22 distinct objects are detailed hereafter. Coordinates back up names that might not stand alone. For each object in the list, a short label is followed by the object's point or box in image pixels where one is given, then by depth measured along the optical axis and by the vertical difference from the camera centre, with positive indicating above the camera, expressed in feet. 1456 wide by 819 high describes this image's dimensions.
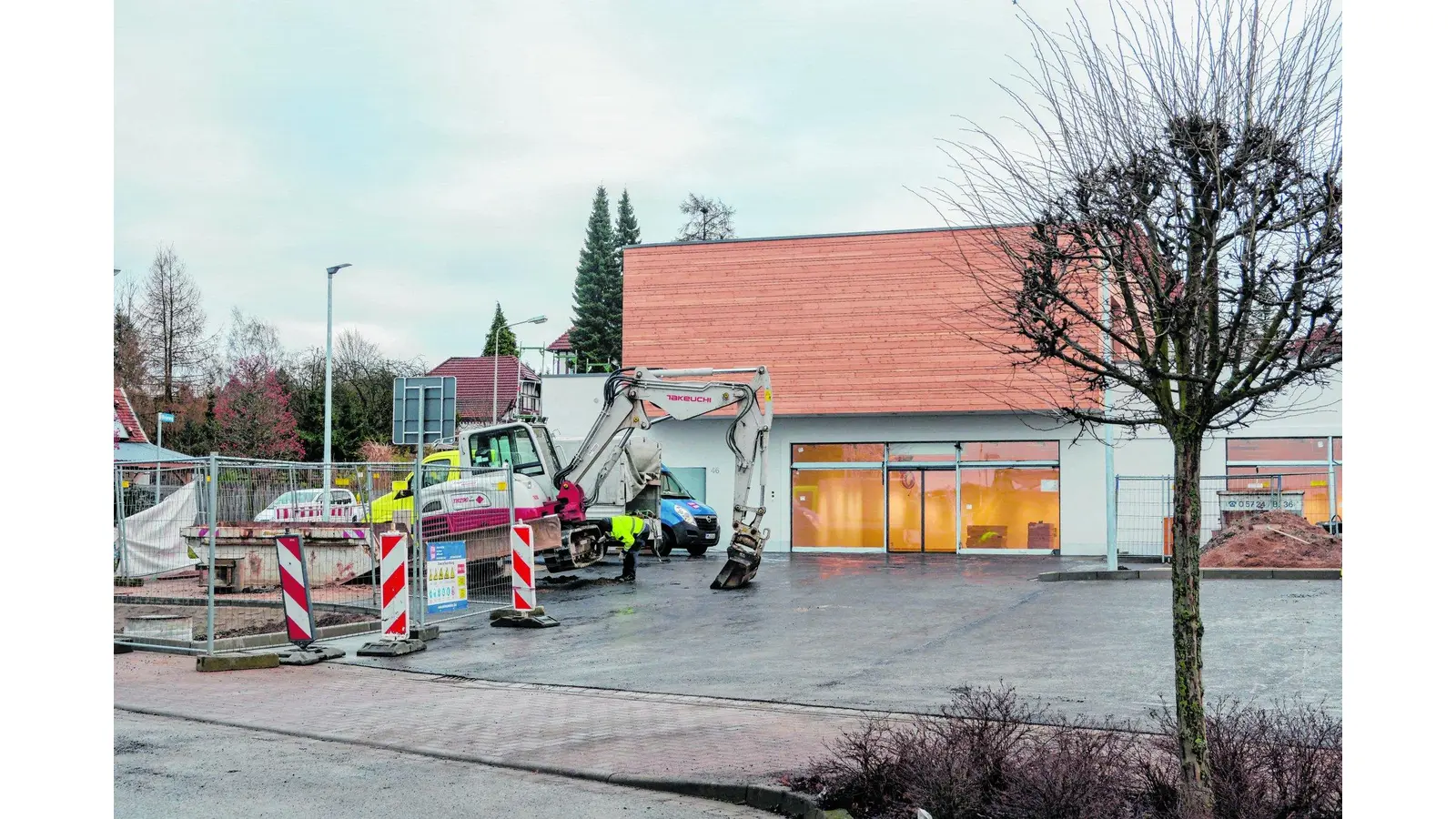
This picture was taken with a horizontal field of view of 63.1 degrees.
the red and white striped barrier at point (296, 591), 41.27 -5.66
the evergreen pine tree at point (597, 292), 280.31 +33.36
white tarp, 49.75 -4.83
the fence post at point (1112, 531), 71.15 -6.10
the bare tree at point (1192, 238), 16.05 +2.75
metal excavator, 67.46 -1.77
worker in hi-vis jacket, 70.38 -6.55
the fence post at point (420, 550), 47.37 -4.86
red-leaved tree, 162.09 +0.87
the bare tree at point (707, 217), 213.46 +38.54
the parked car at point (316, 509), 47.96 -3.26
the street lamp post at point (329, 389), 109.62 +3.94
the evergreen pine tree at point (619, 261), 279.49 +41.59
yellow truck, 48.91 -2.92
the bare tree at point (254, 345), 193.36 +14.15
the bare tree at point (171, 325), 153.99 +13.96
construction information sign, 48.42 -6.10
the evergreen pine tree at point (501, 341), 327.47 +25.00
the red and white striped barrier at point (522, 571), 49.65 -5.95
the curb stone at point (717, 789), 20.57 -6.71
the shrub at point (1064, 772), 17.19 -5.31
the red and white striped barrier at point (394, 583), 42.70 -5.62
